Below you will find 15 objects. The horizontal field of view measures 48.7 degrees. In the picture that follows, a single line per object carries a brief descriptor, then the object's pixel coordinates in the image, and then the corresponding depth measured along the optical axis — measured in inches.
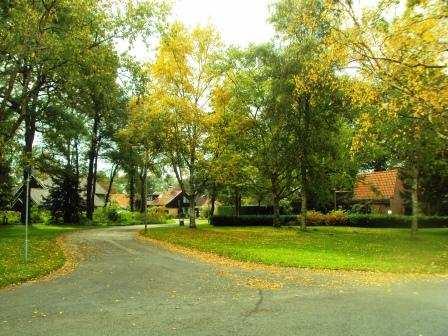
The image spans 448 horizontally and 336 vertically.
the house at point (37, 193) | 2366.5
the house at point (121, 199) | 5359.3
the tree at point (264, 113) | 1364.4
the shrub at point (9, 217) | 1768.0
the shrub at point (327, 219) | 1898.4
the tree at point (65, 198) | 1881.2
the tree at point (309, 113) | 1282.0
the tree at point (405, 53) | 419.8
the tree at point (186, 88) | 1478.8
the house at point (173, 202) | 3965.1
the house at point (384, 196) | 2365.9
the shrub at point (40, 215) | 1942.7
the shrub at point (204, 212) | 3262.3
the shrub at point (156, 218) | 2408.1
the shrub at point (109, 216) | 2106.3
